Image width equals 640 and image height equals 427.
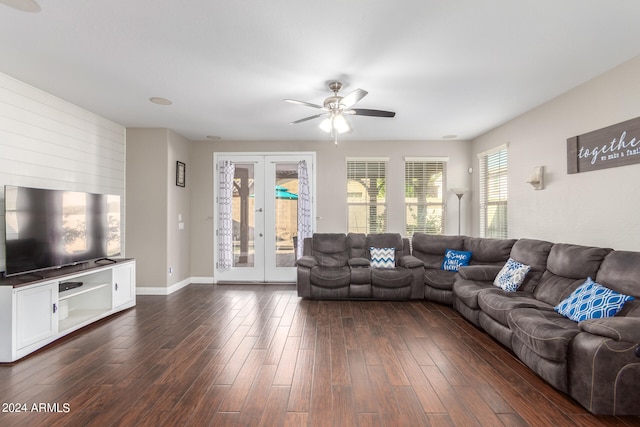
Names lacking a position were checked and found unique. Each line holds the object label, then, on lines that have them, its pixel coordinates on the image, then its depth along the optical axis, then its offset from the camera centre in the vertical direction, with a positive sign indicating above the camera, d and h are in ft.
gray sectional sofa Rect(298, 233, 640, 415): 6.51 -2.88
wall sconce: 12.96 +1.51
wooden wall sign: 9.20 +2.15
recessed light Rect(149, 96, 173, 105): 12.26 +4.57
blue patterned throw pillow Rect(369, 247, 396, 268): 16.07 -2.41
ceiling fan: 10.46 +3.60
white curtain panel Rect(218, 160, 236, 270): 19.21 -0.29
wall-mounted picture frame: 17.53 +2.27
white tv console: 8.89 -3.23
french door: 19.34 -0.04
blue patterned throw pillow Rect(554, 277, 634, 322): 7.88 -2.42
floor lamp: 18.02 +1.27
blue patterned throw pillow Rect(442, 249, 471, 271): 15.06 -2.34
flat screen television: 9.78 -0.58
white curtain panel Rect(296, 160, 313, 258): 19.19 +0.59
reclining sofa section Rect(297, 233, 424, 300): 15.07 -3.24
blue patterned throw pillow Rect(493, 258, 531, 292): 11.43 -2.42
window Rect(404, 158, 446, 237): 19.40 +0.98
